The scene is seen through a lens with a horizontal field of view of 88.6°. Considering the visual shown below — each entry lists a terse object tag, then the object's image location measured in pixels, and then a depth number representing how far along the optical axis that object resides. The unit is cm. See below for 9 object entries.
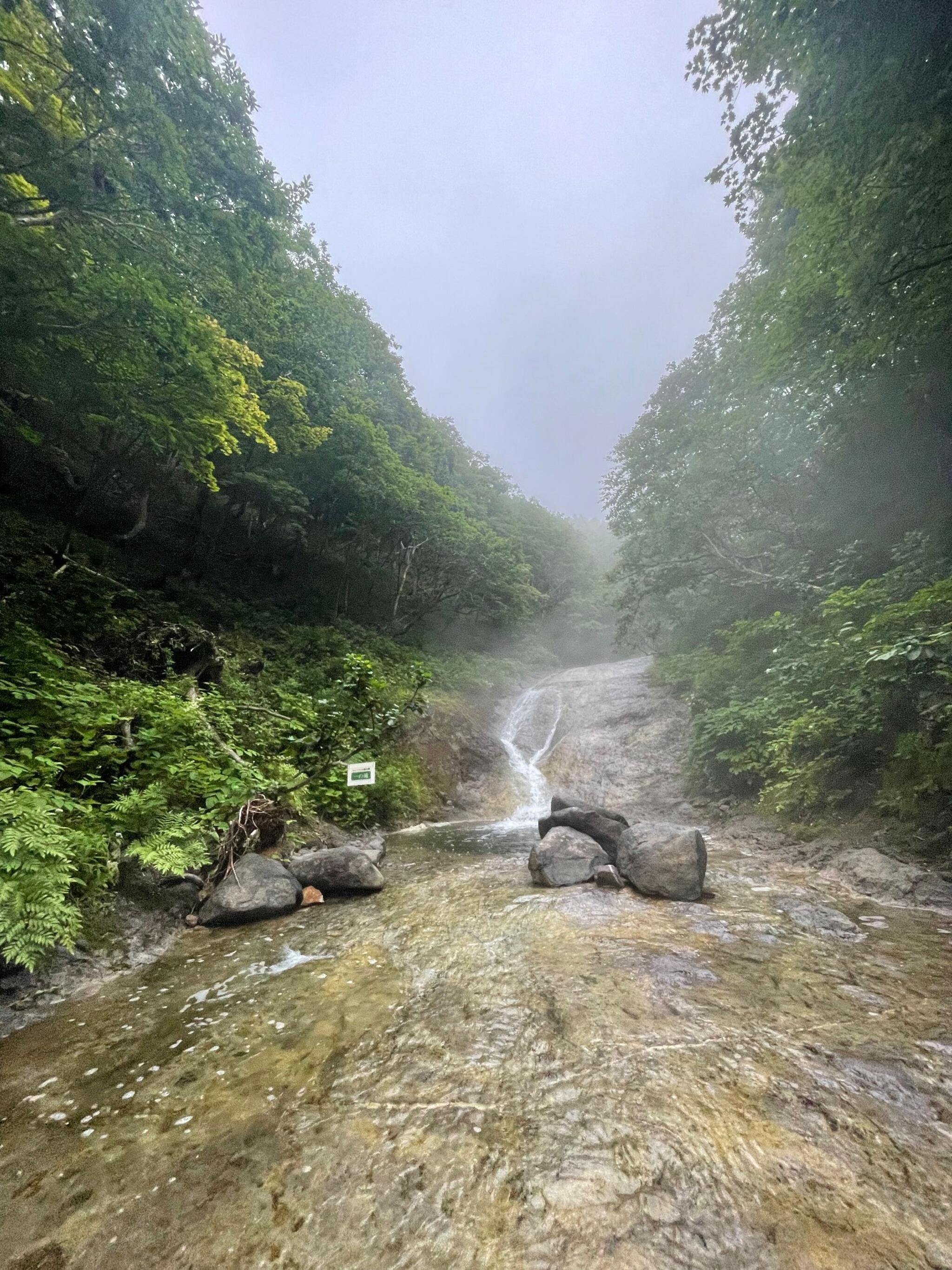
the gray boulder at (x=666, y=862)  510
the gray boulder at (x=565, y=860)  567
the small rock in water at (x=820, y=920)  411
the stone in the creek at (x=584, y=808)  685
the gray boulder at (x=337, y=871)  527
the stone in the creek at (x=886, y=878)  471
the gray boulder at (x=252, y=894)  441
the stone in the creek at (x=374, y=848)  656
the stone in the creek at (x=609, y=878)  548
